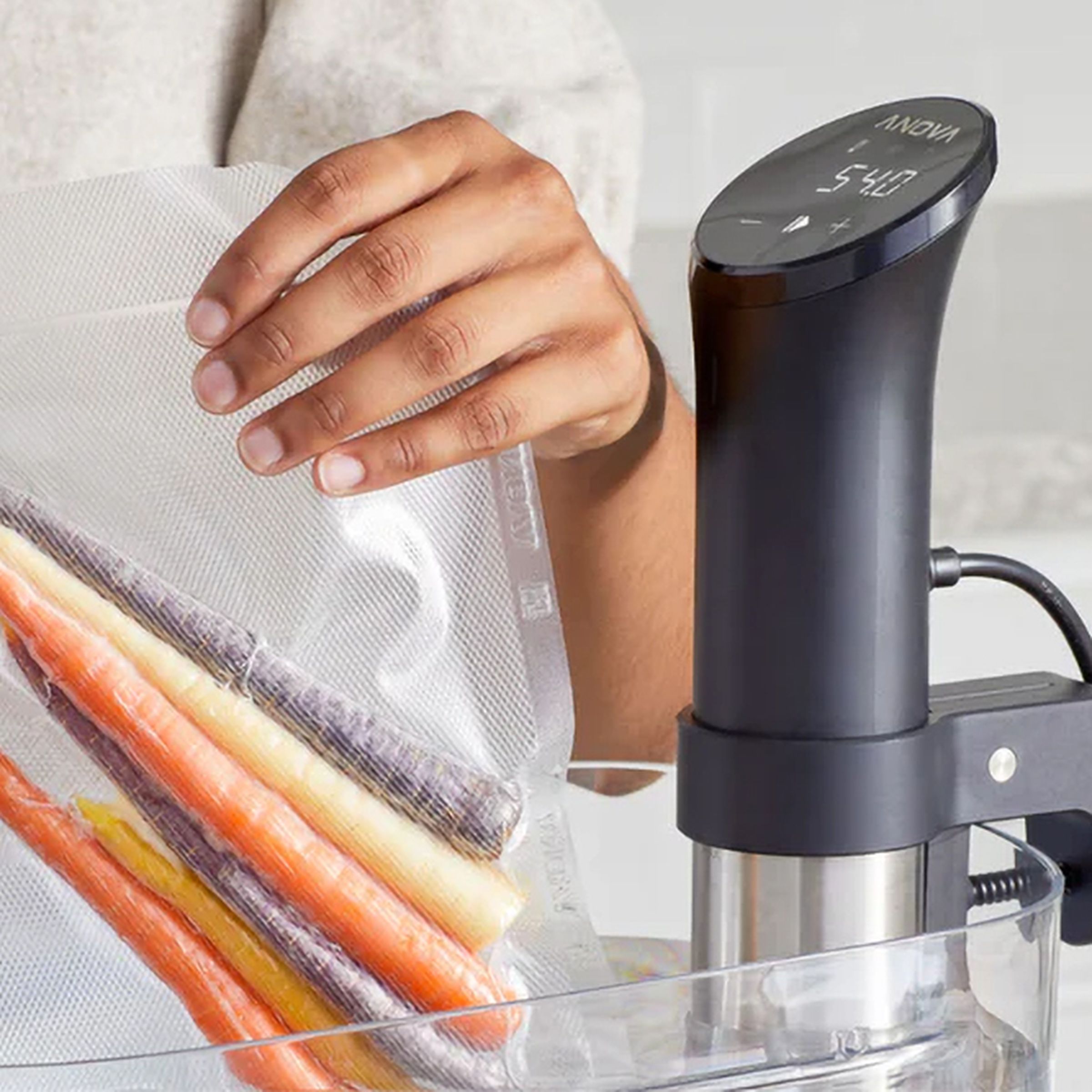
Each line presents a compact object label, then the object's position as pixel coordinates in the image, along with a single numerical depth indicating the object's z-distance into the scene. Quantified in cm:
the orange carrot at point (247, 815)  94
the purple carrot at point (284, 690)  96
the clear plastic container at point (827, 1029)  86
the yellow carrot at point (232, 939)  94
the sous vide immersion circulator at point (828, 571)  89
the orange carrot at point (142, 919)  95
